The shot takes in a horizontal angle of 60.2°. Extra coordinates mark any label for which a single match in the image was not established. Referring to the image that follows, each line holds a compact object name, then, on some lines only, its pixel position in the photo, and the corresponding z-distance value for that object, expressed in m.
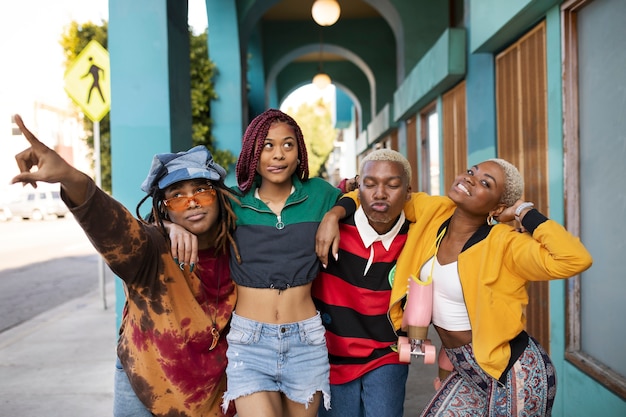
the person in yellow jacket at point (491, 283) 2.06
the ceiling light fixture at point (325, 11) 9.73
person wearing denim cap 2.23
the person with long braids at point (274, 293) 2.33
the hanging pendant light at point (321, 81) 15.08
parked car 26.72
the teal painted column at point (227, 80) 8.59
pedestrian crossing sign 6.27
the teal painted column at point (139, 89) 4.40
